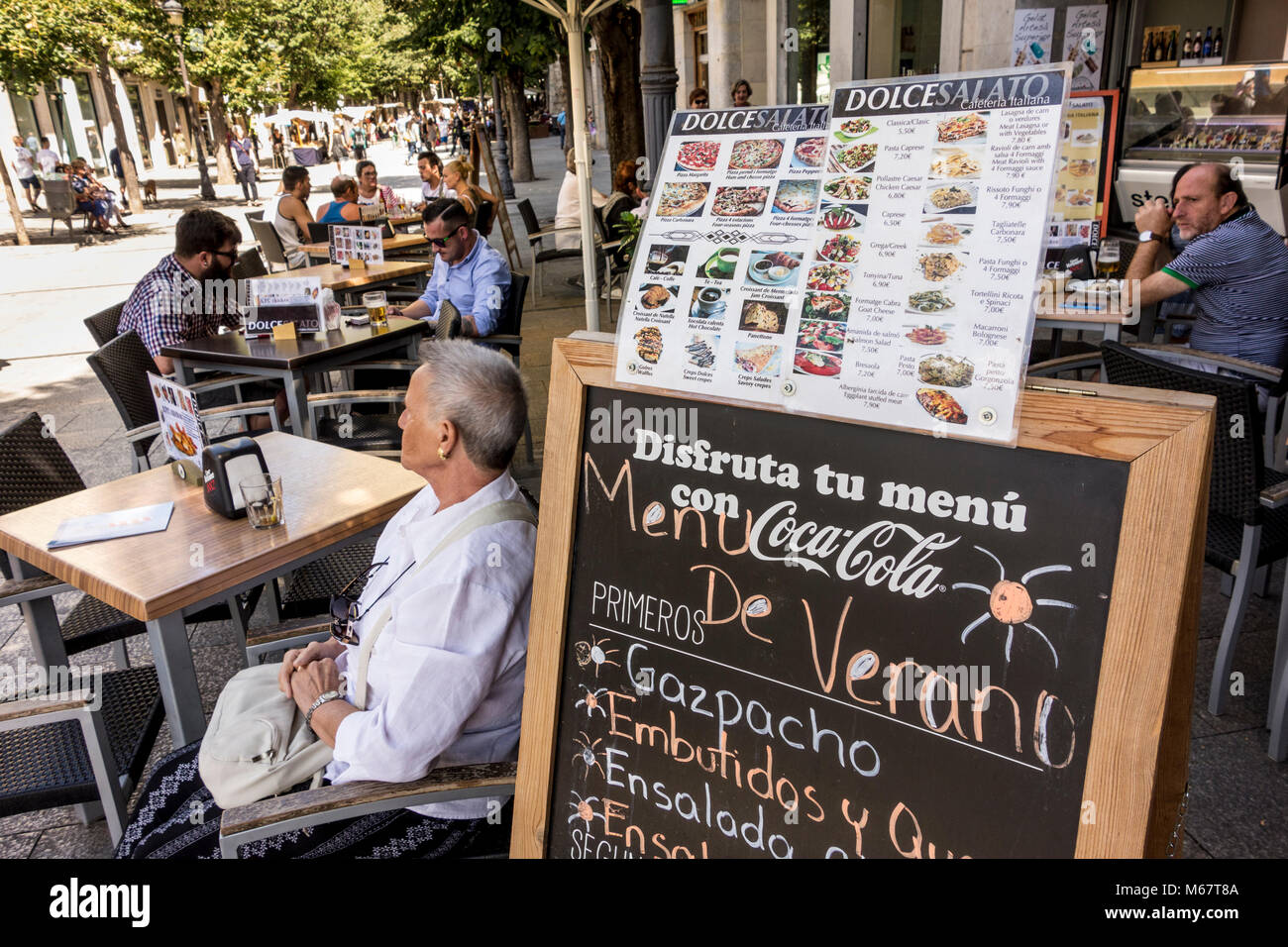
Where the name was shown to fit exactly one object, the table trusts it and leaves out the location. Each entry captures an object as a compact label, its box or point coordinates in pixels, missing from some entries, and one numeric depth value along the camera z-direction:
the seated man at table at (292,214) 9.59
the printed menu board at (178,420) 2.66
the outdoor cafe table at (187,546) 2.28
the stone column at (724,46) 12.48
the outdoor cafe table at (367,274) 6.62
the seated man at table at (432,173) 10.62
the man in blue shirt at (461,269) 5.40
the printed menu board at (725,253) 1.40
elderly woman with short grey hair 1.75
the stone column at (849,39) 10.68
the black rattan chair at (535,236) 9.30
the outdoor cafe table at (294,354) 4.57
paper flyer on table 2.52
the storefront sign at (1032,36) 8.56
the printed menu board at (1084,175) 5.42
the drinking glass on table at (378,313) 5.17
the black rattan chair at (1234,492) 2.60
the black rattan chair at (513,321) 5.27
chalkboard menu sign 1.15
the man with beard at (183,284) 4.88
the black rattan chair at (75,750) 2.12
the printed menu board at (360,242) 7.07
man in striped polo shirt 3.87
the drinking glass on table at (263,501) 2.56
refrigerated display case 7.17
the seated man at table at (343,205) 9.22
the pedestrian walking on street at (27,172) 20.94
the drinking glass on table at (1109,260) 5.01
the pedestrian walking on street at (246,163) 23.45
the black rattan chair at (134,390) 3.90
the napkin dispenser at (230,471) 2.62
